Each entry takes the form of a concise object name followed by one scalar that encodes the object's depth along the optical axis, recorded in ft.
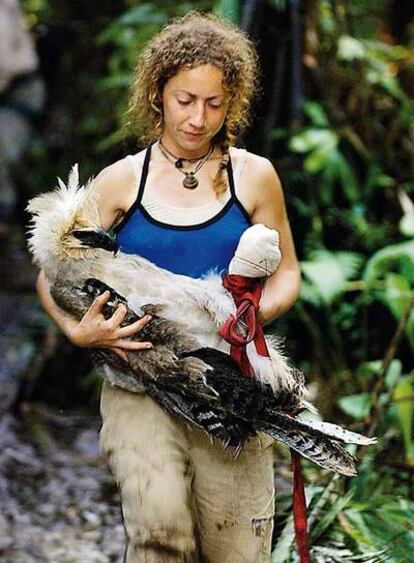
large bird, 8.99
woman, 9.32
